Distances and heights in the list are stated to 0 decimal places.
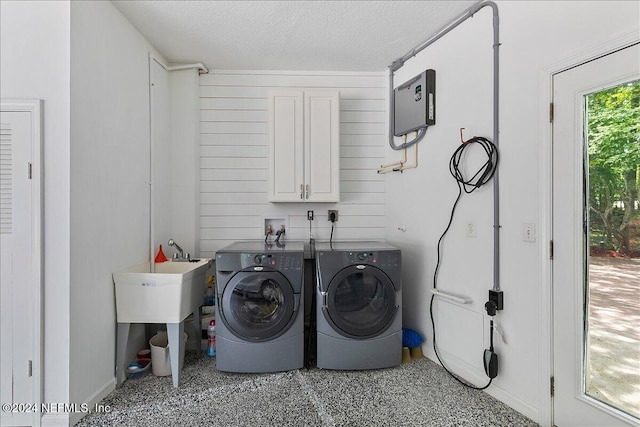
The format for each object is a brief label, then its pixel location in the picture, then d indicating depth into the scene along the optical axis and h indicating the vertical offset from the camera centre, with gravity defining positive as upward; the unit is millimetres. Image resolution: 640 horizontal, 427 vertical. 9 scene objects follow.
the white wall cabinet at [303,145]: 2758 +645
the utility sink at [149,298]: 2062 -592
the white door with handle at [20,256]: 1676 -244
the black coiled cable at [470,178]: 1896 +264
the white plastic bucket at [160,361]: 2227 -1114
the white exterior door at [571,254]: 1508 -212
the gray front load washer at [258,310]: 2197 -728
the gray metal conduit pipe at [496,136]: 1870 +491
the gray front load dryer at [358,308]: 2242 -725
